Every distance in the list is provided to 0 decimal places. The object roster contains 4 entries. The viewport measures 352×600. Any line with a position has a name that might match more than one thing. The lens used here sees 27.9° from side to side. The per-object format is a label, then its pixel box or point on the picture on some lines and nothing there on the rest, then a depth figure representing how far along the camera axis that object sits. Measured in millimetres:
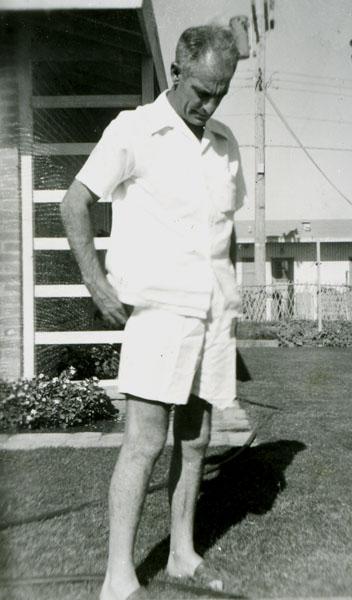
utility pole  17453
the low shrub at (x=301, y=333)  14117
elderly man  2168
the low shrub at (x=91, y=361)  6574
